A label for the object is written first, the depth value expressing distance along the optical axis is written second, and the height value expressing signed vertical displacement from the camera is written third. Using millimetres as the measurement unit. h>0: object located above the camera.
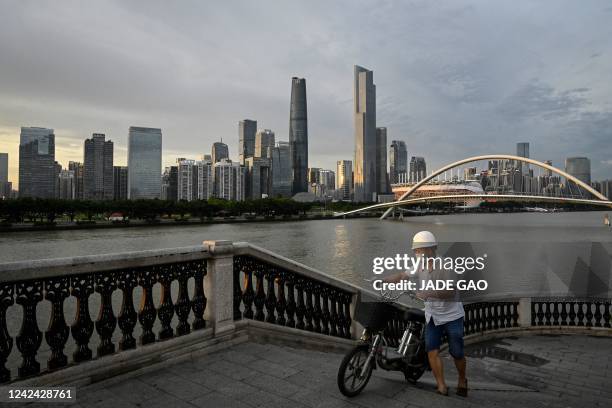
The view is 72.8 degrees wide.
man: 4621 -1108
